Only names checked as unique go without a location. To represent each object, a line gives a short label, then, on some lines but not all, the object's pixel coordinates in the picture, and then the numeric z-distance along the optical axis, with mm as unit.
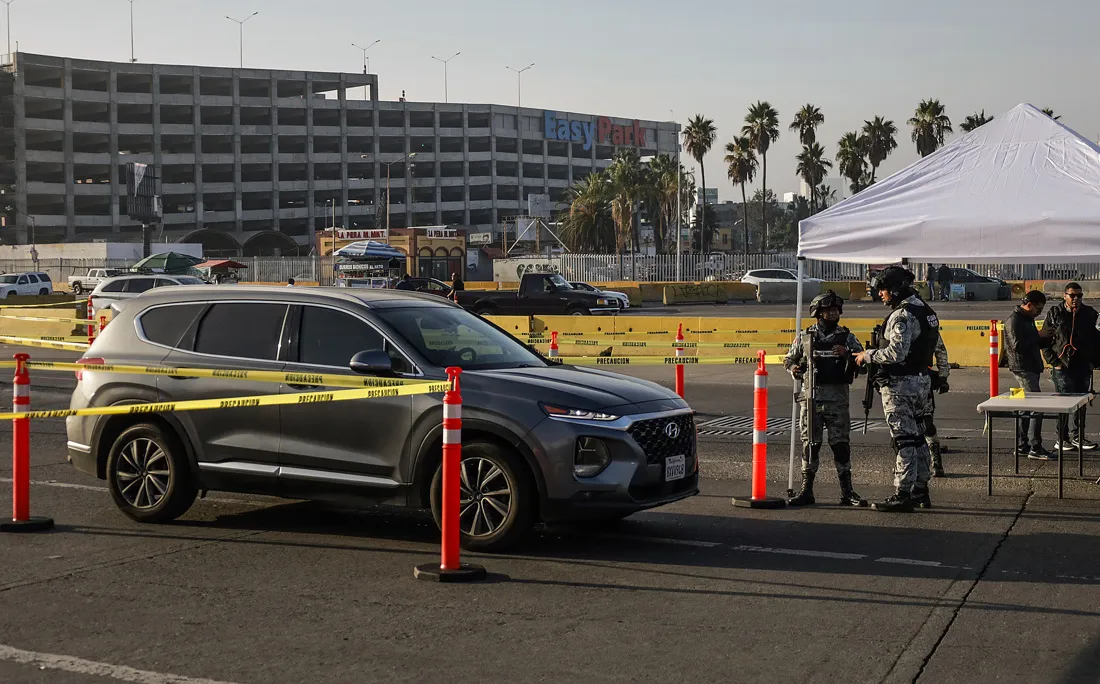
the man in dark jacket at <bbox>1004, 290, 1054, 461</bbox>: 12477
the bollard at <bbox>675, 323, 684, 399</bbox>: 16158
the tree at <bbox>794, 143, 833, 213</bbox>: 90938
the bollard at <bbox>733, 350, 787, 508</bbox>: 9930
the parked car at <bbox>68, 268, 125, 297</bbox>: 62719
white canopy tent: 11055
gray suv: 8031
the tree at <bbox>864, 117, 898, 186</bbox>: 87125
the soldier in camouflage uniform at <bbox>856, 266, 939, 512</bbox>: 9680
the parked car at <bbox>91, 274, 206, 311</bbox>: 36844
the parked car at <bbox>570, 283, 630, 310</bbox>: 43500
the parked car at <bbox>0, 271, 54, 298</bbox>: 58562
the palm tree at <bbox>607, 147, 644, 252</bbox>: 94688
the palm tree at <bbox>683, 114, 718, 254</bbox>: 93938
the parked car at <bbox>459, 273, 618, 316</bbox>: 39969
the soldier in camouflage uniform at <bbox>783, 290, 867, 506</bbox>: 9899
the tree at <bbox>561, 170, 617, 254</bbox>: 100188
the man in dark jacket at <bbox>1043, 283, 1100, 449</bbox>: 12312
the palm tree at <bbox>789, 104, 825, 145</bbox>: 90000
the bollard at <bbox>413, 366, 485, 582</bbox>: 7359
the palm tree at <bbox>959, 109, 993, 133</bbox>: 79125
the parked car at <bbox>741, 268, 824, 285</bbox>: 61938
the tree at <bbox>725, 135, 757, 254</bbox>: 90438
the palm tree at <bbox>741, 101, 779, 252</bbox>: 88812
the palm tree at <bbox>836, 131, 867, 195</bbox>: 86812
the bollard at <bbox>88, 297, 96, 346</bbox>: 27550
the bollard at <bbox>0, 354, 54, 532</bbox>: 8883
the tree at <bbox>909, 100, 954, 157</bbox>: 81000
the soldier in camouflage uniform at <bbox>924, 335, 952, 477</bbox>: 10541
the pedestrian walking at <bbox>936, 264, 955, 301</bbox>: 57406
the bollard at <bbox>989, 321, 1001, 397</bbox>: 15508
